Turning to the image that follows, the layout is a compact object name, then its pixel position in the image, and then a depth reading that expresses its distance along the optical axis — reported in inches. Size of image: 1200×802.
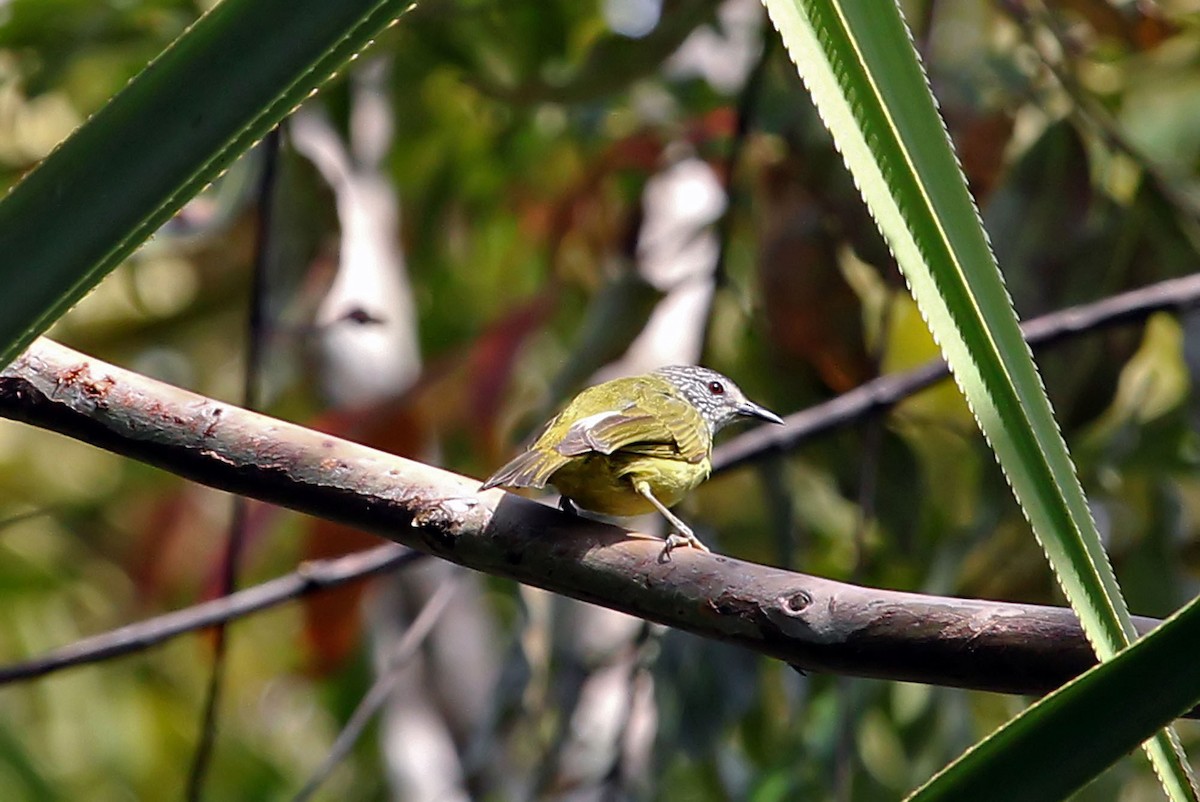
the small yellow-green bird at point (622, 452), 196.1
